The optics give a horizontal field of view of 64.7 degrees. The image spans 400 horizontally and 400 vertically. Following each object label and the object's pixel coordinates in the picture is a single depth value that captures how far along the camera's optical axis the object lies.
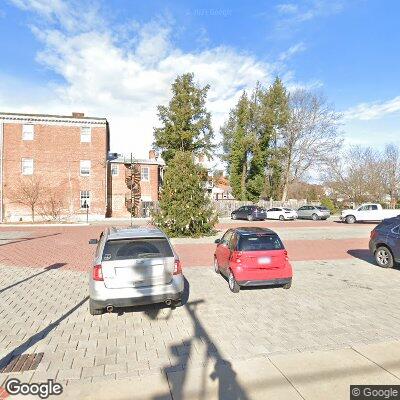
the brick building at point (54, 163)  31.88
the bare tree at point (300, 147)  42.28
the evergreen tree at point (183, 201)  17.19
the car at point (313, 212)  32.22
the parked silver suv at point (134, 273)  5.25
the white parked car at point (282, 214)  33.03
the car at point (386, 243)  9.30
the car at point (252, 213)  32.84
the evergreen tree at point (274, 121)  42.38
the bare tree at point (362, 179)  41.25
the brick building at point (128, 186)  36.00
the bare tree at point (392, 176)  41.50
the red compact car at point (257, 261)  6.95
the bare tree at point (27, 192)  31.42
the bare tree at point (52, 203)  32.19
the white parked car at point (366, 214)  26.55
